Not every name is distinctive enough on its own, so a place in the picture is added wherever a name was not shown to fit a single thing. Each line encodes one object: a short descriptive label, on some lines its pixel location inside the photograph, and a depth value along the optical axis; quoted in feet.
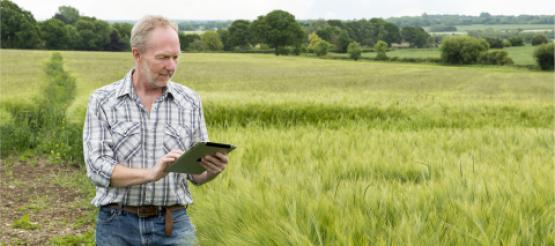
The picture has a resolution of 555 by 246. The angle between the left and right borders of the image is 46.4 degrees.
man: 9.95
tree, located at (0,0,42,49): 241.76
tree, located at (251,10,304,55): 292.81
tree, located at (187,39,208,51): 268.41
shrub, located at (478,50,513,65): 212.19
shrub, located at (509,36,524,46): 274.65
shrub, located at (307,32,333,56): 260.21
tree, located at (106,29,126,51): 247.50
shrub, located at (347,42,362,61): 239.71
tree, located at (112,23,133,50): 244.36
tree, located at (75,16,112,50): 258.16
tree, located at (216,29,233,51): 288.06
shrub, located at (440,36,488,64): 219.61
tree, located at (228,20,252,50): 288.73
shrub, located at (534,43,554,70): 194.08
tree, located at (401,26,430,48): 284.41
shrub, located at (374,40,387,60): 231.71
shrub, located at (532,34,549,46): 257.26
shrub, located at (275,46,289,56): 281.02
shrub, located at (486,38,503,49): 254.27
